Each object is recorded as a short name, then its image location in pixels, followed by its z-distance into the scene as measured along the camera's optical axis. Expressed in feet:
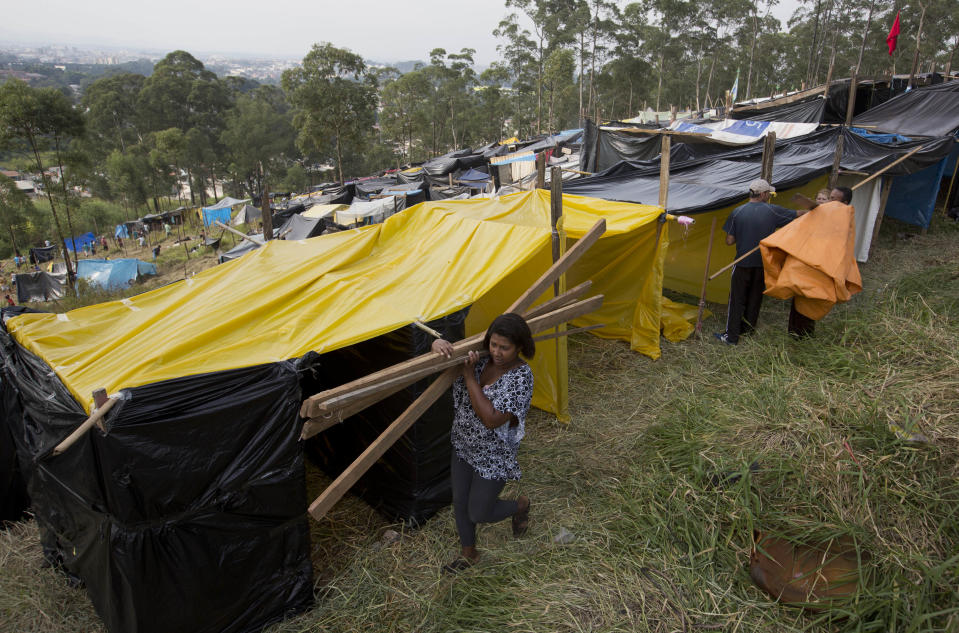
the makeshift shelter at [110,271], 69.31
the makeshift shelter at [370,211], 59.77
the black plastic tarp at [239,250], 45.11
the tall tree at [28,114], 61.82
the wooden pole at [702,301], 19.21
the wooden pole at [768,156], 18.57
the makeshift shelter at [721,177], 20.33
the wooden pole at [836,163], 20.27
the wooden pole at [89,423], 6.84
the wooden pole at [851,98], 26.81
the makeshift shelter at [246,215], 93.98
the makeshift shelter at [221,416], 7.75
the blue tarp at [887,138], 29.01
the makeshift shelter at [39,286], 64.49
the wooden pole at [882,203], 24.36
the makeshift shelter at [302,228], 57.47
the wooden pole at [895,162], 20.75
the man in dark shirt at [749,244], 16.71
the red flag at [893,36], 49.41
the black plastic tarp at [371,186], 76.95
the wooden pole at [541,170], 16.26
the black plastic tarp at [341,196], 77.13
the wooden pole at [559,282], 12.76
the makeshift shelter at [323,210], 62.85
